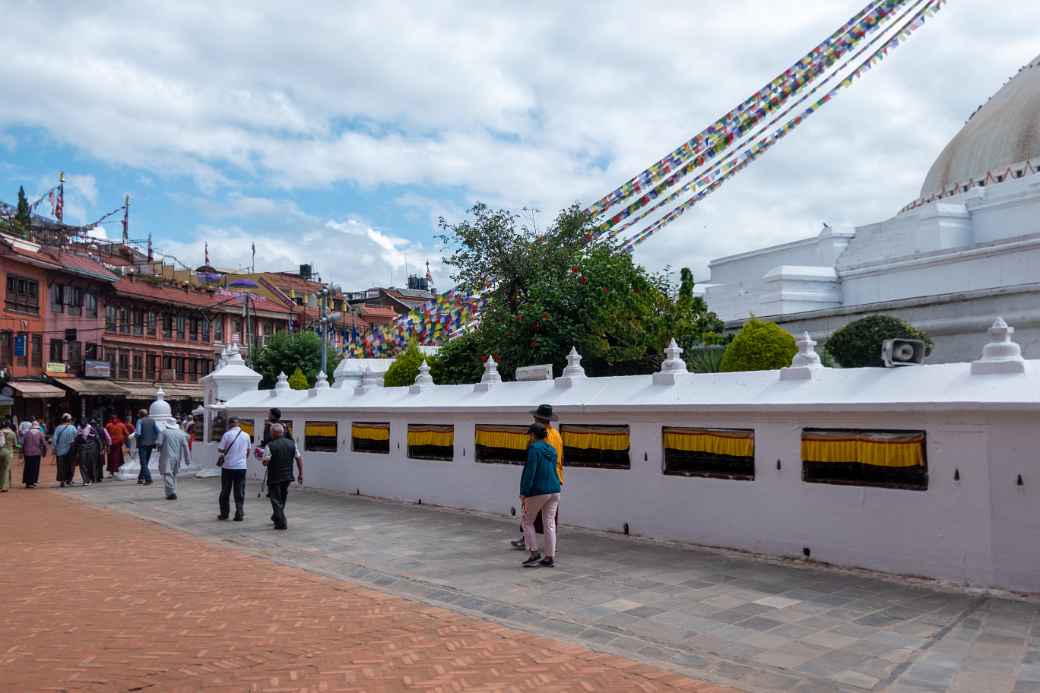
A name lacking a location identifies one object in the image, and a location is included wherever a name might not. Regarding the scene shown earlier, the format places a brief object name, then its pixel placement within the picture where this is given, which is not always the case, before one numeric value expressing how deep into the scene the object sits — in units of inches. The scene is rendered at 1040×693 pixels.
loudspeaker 353.1
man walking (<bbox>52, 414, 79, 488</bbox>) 755.4
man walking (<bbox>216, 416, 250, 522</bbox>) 516.1
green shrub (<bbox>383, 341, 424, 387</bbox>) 972.6
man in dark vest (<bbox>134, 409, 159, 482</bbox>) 762.2
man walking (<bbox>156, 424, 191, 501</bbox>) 644.7
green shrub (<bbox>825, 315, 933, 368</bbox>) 560.7
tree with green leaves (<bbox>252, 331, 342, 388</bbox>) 1485.0
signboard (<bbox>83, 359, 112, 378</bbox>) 1732.3
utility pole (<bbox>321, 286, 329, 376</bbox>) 1097.4
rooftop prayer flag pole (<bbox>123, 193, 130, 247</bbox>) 2202.3
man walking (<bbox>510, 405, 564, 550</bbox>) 373.4
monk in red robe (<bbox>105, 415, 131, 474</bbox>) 837.8
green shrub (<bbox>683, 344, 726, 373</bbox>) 687.7
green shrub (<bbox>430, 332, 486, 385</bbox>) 894.6
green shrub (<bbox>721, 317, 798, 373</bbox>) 564.1
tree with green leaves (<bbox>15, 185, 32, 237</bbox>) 1744.0
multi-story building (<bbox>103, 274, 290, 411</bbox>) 1878.7
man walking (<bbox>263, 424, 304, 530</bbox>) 478.3
